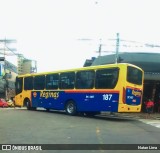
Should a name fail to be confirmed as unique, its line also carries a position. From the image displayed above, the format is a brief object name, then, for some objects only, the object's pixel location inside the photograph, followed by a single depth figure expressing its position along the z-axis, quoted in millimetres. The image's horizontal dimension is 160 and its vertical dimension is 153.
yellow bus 20797
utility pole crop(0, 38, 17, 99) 62156
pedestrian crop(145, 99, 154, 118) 27447
